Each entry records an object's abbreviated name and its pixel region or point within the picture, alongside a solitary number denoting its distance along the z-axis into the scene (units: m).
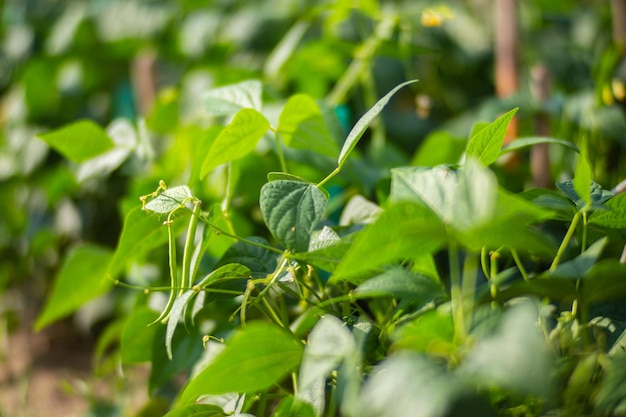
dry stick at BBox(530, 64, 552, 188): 2.11
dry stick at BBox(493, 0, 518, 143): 2.28
